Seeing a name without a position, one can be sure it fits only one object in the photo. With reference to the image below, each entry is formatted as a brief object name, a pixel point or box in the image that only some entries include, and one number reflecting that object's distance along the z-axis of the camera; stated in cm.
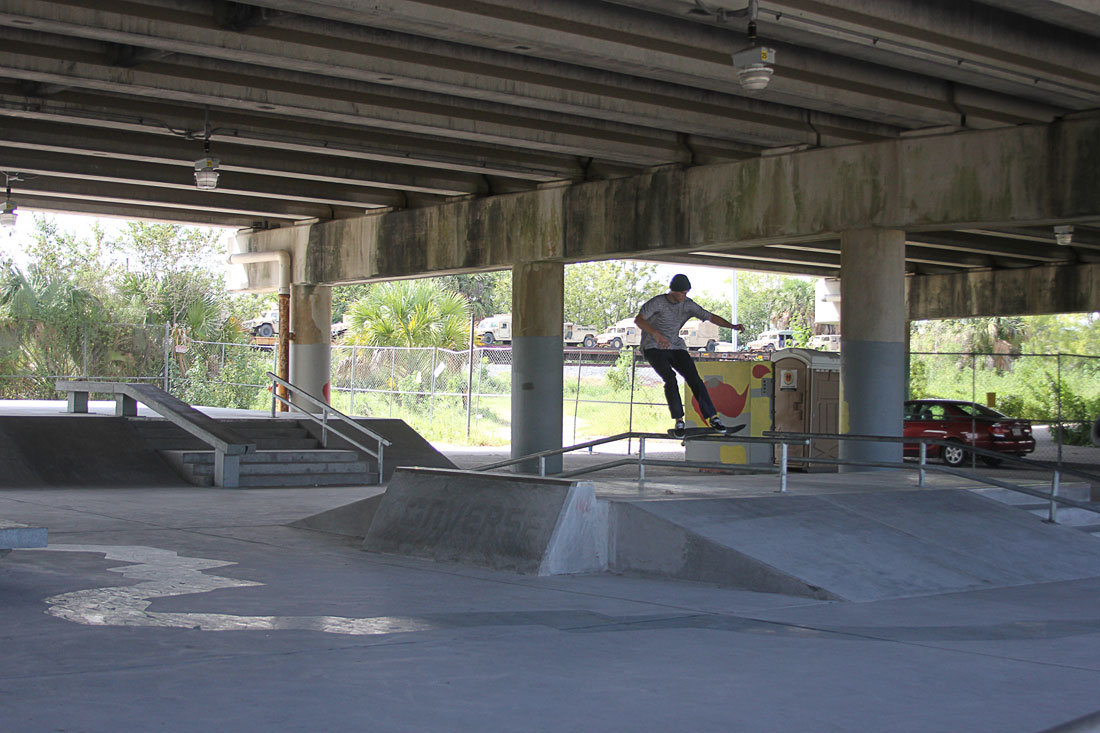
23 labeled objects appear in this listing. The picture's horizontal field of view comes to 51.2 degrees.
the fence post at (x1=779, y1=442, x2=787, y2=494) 1125
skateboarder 1228
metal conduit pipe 2805
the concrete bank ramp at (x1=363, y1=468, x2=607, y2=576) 957
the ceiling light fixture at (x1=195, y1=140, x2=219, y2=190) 1783
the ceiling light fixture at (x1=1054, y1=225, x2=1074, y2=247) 2286
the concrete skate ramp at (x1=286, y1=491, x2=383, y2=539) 1182
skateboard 1173
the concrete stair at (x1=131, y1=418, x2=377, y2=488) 1819
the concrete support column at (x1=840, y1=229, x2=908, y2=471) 1788
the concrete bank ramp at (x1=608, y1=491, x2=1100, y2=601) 911
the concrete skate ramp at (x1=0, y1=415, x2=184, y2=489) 1723
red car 2505
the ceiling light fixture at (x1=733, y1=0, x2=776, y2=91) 1197
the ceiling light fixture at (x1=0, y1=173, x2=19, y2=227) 2225
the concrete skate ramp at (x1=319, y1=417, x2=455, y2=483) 2100
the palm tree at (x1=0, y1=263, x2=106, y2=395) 3388
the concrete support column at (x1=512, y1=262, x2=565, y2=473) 2231
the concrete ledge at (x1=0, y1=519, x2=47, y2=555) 734
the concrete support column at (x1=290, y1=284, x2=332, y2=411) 2798
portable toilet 2206
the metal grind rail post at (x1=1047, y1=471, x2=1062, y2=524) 1259
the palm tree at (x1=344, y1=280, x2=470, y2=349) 4131
